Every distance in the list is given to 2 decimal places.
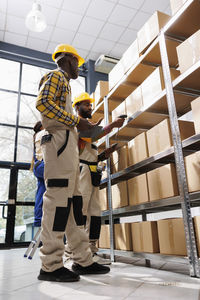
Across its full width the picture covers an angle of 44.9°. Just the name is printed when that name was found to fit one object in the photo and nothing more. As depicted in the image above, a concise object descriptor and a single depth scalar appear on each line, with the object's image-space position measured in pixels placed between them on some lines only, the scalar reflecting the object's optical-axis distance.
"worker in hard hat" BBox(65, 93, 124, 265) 2.34
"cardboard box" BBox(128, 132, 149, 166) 2.32
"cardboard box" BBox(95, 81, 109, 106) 3.33
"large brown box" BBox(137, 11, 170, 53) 2.31
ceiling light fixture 3.90
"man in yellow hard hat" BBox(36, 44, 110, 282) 1.49
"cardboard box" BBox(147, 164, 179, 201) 1.89
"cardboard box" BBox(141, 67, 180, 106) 2.17
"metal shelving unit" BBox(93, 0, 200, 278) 1.70
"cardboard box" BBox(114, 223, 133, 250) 2.39
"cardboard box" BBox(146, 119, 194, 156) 1.98
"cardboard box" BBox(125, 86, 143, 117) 2.50
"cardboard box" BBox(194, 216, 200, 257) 1.58
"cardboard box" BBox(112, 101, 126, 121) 2.78
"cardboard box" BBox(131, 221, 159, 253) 2.05
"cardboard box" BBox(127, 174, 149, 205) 2.21
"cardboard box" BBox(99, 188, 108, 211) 3.00
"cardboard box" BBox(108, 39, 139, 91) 2.68
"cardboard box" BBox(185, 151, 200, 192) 1.65
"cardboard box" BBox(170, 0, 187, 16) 2.06
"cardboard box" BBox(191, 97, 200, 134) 1.71
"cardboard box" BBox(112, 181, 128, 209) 2.53
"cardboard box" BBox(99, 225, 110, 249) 2.82
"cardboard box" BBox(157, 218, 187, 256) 1.75
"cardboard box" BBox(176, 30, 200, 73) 1.80
